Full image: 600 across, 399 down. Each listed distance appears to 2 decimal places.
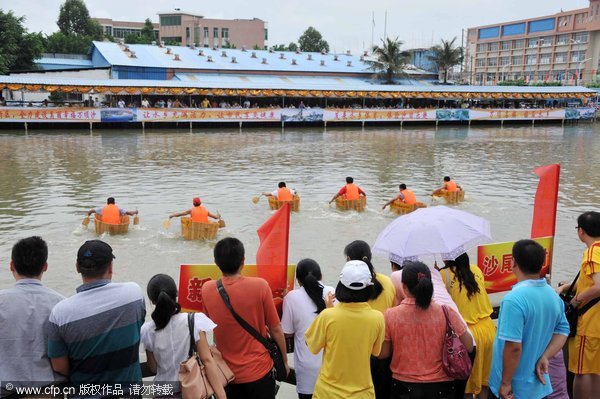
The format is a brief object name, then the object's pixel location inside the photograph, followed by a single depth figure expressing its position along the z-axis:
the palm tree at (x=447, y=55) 57.97
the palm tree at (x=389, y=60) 53.31
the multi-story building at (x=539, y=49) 75.06
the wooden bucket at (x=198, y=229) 10.97
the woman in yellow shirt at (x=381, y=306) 3.56
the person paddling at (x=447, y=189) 14.69
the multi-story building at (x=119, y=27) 105.80
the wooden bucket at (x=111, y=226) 11.21
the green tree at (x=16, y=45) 41.41
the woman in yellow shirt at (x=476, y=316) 3.76
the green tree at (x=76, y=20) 76.75
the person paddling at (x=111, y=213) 11.23
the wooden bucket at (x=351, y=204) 13.57
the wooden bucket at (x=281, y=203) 13.48
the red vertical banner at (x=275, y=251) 4.64
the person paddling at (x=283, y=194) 13.34
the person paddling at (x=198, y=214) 11.05
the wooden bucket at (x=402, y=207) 13.02
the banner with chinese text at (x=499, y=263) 5.66
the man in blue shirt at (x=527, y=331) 3.23
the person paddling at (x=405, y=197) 13.06
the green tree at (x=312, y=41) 84.94
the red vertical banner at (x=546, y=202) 6.20
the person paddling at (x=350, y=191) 13.49
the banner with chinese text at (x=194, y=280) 4.59
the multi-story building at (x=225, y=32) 82.94
